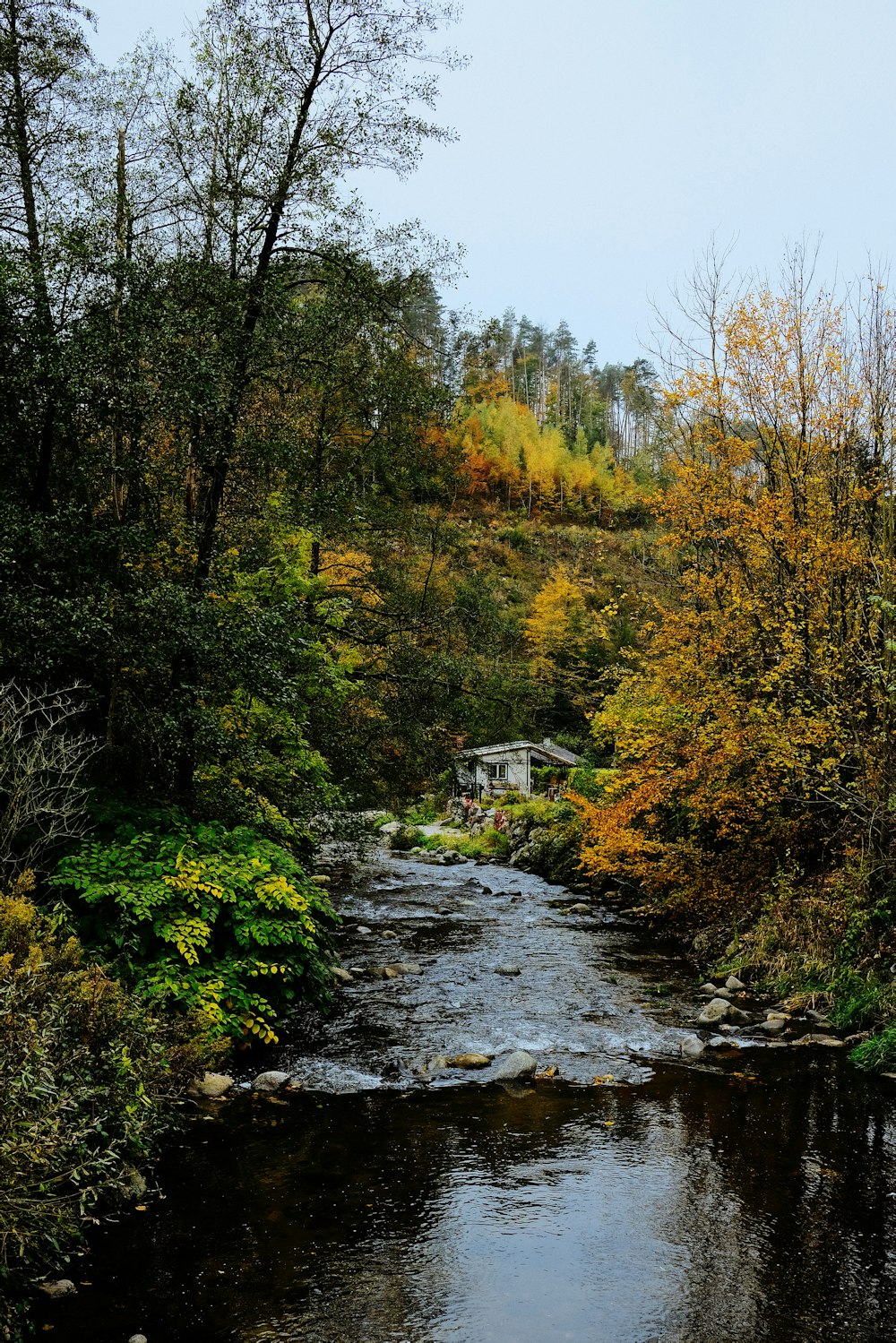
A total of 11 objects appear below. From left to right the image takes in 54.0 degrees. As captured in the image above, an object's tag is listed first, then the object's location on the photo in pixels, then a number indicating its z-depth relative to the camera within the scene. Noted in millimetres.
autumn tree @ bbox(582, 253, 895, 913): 12086
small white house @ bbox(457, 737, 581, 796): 40719
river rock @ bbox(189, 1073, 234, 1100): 8211
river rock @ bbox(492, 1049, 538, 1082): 8977
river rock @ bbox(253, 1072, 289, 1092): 8492
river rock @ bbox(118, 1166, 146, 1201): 6164
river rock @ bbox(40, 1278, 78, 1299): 5109
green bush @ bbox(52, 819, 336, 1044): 8297
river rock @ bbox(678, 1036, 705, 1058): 9617
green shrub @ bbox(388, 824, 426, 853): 31033
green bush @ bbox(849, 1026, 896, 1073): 9031
